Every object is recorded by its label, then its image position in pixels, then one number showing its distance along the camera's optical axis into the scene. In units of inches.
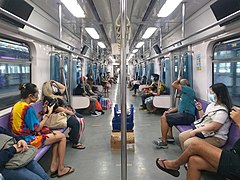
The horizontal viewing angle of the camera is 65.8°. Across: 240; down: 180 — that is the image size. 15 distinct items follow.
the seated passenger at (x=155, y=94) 236.4
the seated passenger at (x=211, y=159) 69.9
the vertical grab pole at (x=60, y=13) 152.8
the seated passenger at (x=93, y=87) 271.2
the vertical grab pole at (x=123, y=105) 52.7
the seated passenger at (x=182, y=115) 131.5
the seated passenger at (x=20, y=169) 65.4
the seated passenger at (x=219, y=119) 89.7
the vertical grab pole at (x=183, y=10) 152.0
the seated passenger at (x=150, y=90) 258.6
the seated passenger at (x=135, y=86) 430.1
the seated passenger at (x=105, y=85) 429.6
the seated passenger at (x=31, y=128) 88.5
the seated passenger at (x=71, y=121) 128.0
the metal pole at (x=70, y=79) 215.3
